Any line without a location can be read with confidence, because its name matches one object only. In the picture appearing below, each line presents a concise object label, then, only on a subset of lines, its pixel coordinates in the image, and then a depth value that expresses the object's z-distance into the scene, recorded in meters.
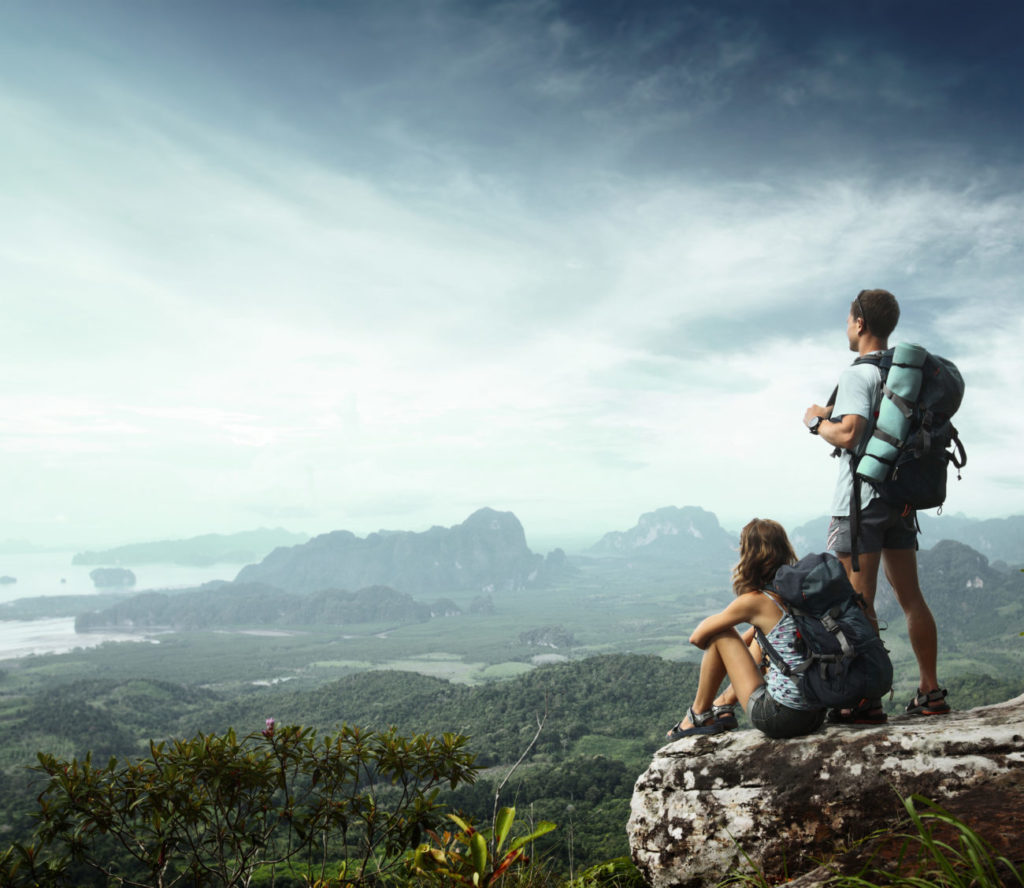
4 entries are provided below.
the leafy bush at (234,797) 4.00
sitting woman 3.28
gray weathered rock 2.76
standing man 3.51
